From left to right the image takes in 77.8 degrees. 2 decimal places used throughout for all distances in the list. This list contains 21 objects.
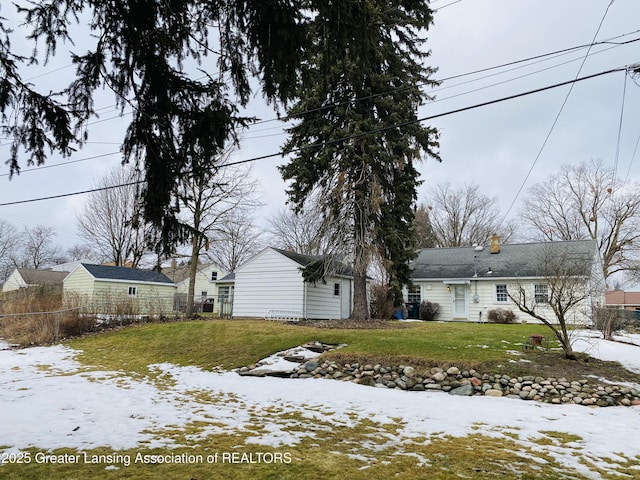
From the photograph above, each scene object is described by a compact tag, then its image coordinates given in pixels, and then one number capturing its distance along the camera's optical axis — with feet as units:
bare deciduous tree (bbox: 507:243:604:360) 26.91
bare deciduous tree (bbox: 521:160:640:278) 93.45
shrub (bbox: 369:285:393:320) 61.48
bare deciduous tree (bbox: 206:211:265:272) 125.51
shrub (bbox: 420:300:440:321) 71.10
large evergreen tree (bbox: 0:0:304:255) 13.83
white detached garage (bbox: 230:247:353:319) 58.18
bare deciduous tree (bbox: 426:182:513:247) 113.80
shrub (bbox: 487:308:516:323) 63.52
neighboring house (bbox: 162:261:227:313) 131.34
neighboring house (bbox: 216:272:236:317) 71.20
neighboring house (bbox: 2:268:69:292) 122.31
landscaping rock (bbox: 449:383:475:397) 22.27
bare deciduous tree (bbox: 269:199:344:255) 119.44
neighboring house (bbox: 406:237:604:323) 65.26
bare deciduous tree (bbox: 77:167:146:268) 104.37
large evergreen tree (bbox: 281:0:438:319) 48.11
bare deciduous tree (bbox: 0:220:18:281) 152.66
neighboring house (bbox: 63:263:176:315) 63.42
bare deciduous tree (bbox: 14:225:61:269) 161.58
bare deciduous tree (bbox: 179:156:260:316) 67.67
